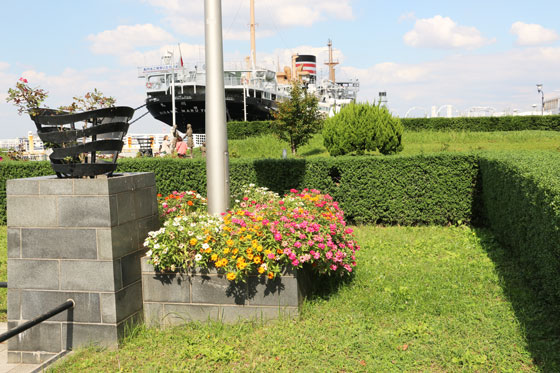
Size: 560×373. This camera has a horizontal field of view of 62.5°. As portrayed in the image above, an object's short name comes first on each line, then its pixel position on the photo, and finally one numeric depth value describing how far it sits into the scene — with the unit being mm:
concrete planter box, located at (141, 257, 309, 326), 4641
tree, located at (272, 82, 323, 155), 22611
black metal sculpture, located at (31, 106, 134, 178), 4344
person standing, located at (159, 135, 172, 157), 24748
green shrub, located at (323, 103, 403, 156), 14633
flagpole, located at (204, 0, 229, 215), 5477
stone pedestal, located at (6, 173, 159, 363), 4230
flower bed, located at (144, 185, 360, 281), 4516
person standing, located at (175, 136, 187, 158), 20367
